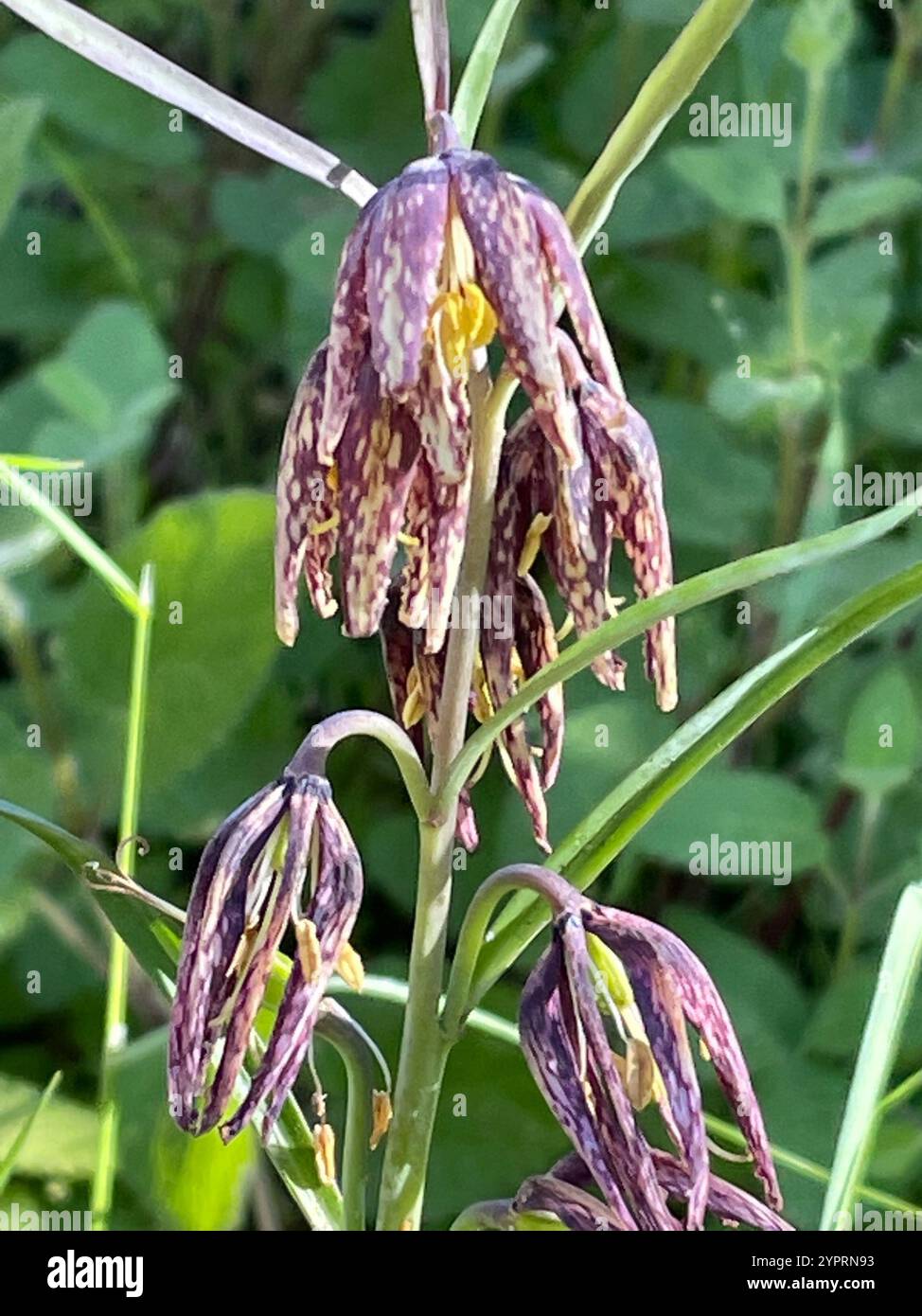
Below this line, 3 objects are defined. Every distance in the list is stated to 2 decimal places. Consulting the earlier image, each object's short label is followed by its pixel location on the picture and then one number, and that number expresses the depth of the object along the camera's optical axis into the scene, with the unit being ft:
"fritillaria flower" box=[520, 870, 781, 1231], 1.17
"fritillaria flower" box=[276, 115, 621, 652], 1.10
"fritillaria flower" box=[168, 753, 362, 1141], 1.17
